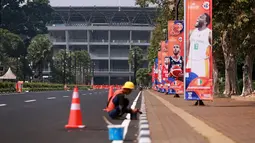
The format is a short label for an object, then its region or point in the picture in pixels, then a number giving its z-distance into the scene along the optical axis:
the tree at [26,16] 118.81
